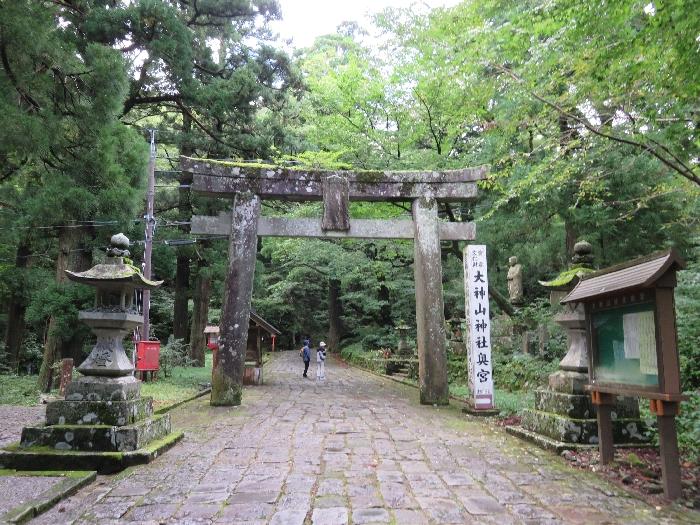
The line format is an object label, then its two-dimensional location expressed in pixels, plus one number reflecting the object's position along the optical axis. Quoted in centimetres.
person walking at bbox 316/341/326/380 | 1602
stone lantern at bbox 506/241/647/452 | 529
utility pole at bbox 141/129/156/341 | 1316
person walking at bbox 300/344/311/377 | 1706
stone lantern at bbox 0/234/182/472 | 461
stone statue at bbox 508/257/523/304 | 1282
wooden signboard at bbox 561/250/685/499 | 374
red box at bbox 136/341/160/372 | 1184
